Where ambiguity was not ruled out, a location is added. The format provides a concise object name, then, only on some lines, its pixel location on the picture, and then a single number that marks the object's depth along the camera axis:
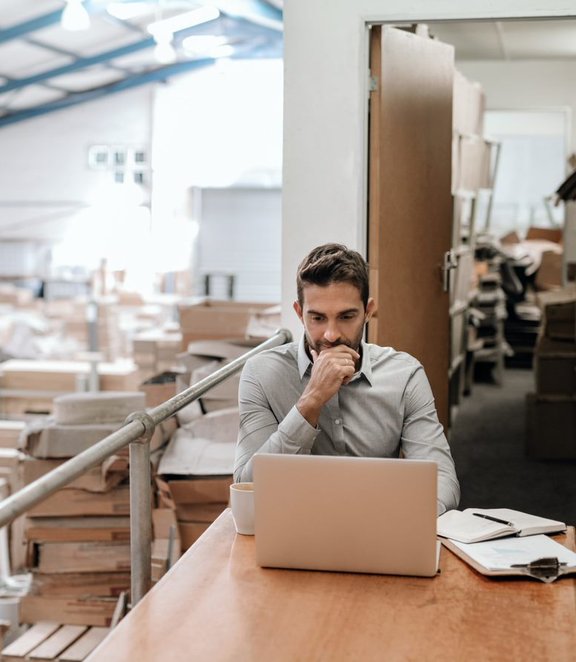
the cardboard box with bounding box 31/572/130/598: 3.52
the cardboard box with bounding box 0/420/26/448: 4.78
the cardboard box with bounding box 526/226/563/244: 9.33
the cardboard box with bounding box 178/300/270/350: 4.86
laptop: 1.44
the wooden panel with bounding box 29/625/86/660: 3.21
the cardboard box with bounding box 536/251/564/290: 8.32
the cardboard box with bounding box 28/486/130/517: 3.53
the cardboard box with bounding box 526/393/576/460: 5.12
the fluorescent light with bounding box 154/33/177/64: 9.41
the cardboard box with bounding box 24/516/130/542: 3.54
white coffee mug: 1.70
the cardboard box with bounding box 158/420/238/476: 3.44
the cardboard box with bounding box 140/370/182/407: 4.26
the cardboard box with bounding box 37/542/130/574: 3.53
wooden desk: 1.24
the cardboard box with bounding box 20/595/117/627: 3.49
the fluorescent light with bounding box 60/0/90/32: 7.71
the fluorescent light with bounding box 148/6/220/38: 9.01
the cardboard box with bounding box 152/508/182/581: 3.37
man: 2.03
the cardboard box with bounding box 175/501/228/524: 3.46
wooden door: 3.44
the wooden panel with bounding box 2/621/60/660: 3.20
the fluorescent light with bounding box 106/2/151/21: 9.25
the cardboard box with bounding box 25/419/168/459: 3.56
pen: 1.68
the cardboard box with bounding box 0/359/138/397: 6.27
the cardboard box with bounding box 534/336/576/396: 5.12
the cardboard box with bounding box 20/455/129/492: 3.50
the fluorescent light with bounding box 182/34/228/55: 9.14
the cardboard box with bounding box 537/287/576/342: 5.08
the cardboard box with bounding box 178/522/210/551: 3.47
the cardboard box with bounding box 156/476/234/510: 3.40
